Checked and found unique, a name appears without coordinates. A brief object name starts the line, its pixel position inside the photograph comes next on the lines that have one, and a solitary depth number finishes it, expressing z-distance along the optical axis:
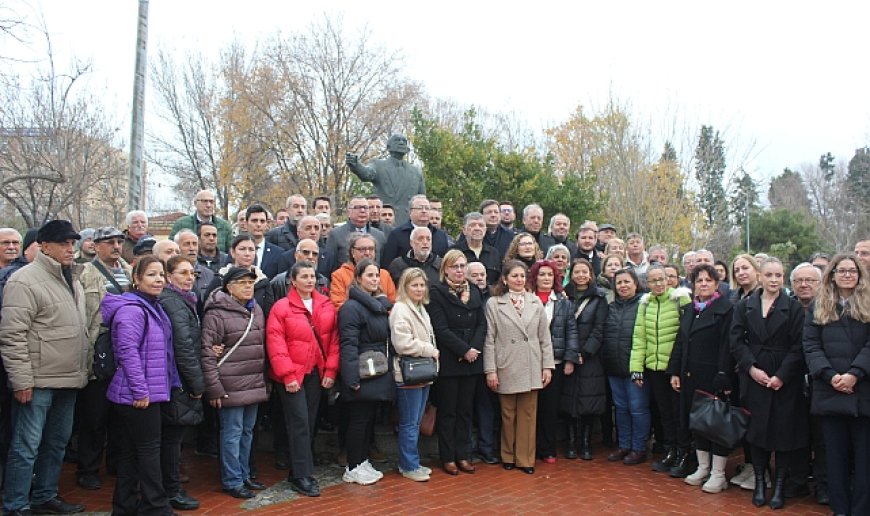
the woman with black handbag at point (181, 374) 5.22
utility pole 10.62
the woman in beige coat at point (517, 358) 6.57
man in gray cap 5.64
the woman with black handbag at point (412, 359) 6.09
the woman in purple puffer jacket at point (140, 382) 4.81
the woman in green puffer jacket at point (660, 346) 6.55
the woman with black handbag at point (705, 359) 6.10
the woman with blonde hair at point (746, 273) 6.51
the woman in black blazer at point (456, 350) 6.40
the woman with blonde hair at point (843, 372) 5.19
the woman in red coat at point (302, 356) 5.69
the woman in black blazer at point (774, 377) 5.71
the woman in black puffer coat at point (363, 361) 5.93
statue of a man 9.91
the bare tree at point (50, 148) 14.82
